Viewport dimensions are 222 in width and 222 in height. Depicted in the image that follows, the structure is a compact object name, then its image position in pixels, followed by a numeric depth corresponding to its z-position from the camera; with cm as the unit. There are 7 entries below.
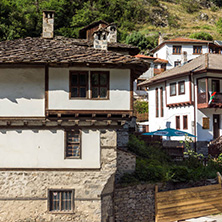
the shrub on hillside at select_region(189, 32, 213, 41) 6719
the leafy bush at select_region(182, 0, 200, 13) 10238
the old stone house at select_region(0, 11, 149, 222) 1354
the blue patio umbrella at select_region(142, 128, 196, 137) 2258
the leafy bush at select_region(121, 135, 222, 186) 1648
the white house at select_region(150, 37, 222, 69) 5034
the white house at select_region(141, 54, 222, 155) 2502
